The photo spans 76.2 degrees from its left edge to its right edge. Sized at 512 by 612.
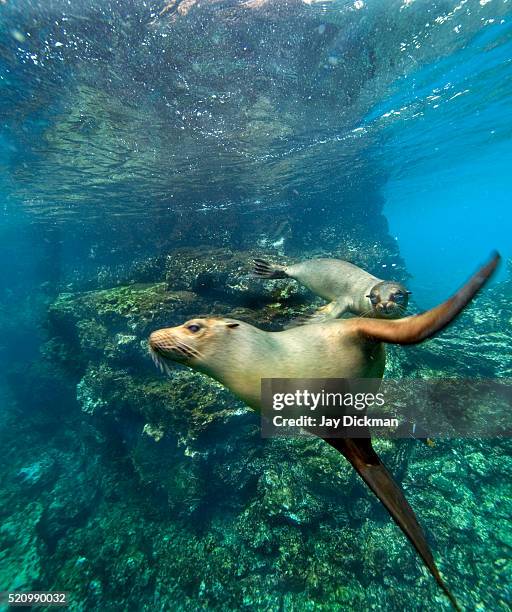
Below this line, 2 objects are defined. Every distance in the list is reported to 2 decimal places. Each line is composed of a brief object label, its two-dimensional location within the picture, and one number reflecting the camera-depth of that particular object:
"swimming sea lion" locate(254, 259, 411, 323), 3.18
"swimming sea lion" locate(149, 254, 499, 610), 2.04
